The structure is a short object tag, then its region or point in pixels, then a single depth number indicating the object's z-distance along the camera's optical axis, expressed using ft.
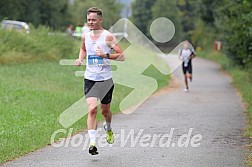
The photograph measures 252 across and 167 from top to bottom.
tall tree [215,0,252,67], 76.87
